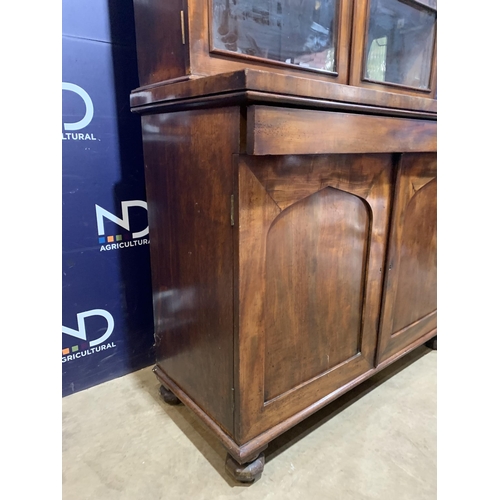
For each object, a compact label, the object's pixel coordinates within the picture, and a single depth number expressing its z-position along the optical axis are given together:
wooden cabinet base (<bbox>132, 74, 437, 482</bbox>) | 0.75
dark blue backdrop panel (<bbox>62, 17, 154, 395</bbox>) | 1.10
